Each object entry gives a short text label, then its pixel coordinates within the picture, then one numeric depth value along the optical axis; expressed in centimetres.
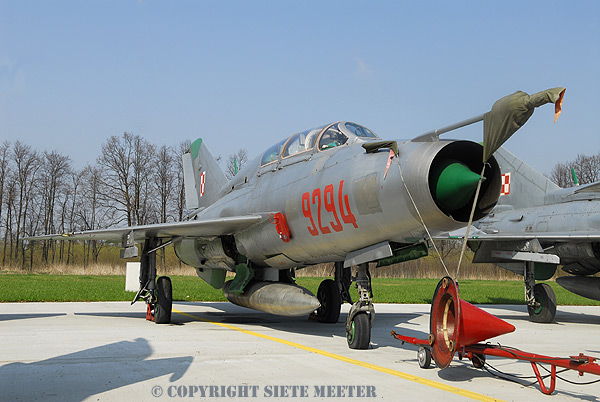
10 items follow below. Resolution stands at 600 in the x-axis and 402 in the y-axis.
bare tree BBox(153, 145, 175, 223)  5193
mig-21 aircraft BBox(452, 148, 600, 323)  1239
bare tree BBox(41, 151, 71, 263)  5534
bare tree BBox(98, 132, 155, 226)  4675
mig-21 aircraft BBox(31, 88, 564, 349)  621
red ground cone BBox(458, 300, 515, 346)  524
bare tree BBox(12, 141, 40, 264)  5338
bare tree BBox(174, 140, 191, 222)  5153
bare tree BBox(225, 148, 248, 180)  5400
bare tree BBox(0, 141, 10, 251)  5366
